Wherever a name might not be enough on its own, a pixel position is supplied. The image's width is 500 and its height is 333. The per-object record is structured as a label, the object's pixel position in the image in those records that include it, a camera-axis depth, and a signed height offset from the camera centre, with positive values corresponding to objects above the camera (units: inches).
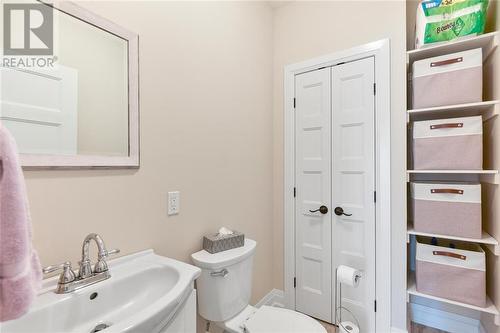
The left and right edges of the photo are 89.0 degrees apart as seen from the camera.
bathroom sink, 30.7 -18.8
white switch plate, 54.4 -7.7
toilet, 54.1 -30.2
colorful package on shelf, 58.8 +35.5
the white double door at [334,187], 73.2 -6.1
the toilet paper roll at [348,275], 67.1 -28.9
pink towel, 19.3 -6.0
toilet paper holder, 67.6 -42.9
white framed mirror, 35.5 +11.8
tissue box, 57.7 -17.6
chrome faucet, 35.3 -15.5
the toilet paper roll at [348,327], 67.2 -43.4
